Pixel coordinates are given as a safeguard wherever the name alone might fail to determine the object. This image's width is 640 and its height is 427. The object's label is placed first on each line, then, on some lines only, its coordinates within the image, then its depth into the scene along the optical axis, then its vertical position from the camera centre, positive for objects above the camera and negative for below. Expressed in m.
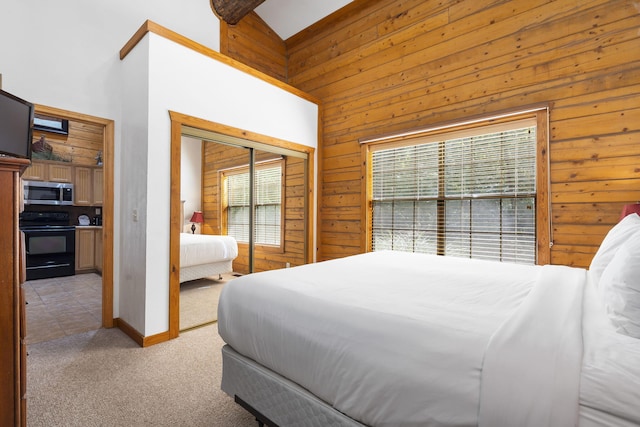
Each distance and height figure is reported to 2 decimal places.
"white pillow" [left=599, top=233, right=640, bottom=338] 0.92 -0.25
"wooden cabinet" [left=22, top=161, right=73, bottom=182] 5.18 +0.73
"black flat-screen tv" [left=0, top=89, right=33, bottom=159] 1.71 +0.52
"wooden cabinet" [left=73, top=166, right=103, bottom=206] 5.64 +0.51
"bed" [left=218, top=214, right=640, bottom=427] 0.80 -0.44
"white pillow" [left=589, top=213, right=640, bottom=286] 1.48 -0.15
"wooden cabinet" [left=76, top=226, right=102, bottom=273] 5.52 -0.66
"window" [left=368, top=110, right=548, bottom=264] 3.01 +0.24
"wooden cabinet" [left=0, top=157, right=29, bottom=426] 1.09 -0.30
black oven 4.96 -0.52
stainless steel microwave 5.09 +0.35
